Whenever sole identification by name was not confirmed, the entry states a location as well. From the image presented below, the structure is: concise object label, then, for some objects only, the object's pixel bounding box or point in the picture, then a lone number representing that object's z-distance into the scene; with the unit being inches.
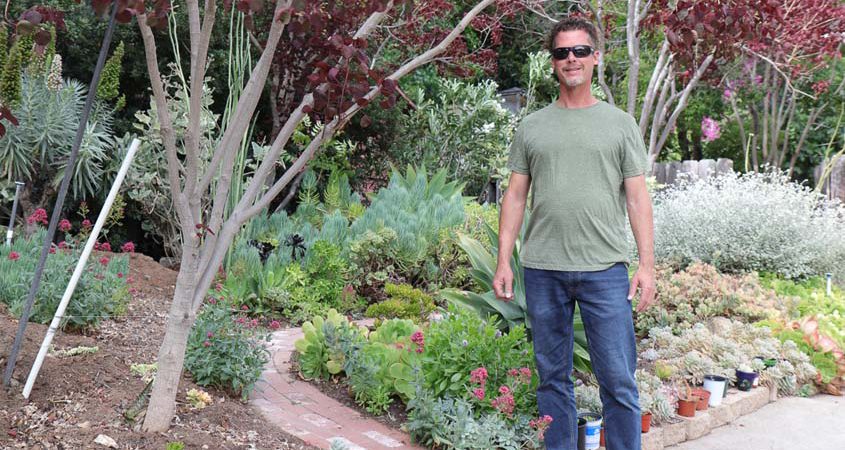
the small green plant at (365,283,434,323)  203.0
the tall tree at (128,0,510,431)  97.0
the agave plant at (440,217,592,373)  142.9
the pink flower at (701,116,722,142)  523.5
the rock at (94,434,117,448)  105.0
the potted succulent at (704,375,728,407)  163.9
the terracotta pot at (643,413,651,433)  140.0
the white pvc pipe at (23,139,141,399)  114.3
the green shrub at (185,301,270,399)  130.6
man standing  113.3
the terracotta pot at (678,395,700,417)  152.6
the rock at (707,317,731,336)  206.2
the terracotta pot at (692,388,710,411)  158.9
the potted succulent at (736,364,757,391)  175.5
